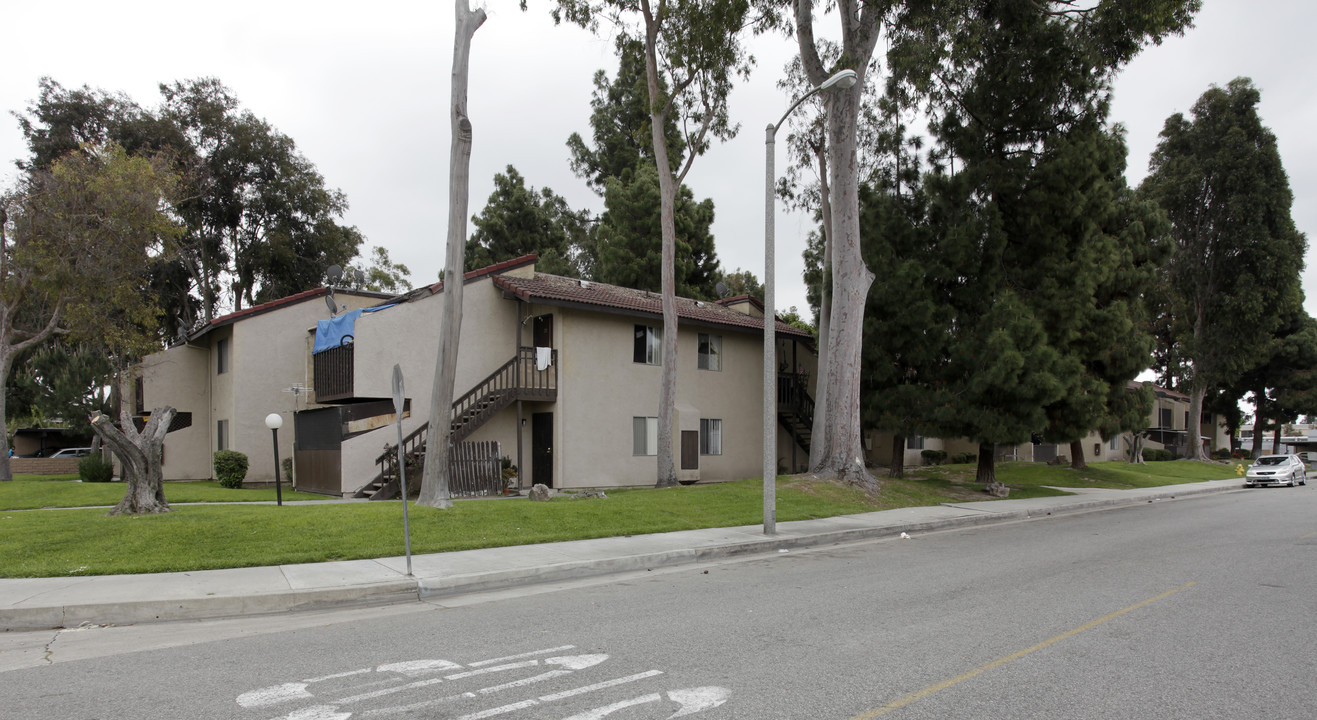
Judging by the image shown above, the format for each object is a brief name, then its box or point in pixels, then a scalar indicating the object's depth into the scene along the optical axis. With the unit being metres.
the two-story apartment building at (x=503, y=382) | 20.48
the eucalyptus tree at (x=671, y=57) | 21.20
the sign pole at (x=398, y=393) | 9.84
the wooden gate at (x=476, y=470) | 19.73
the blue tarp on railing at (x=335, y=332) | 20.92
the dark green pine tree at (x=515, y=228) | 46.75
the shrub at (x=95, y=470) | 24.72
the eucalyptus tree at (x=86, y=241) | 24.08
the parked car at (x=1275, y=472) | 31.98
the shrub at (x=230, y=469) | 21.86
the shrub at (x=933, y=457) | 34.91
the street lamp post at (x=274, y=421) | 18.25
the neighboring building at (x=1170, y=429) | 48.19
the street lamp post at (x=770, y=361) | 13.02
